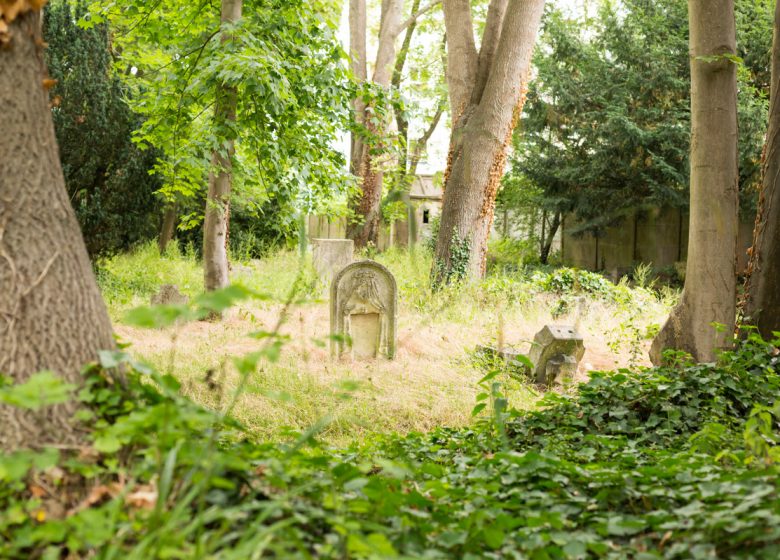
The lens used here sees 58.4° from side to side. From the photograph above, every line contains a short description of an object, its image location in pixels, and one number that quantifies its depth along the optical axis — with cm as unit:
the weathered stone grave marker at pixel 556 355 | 741
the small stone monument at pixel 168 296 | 1016
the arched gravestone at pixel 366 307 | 799
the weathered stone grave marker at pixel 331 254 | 1366
